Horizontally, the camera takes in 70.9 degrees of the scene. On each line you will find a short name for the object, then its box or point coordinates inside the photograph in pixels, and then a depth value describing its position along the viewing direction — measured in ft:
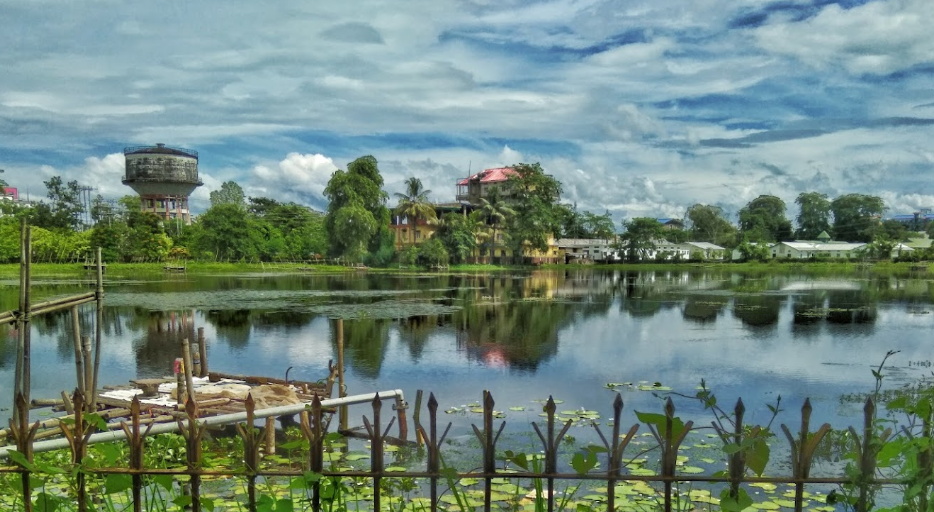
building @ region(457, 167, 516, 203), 282.89
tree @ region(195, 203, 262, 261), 236.02
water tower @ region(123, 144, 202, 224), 326.85
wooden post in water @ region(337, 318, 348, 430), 34.58
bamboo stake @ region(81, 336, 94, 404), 32.89
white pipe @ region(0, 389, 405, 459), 16.99
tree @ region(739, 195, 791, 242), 335.88
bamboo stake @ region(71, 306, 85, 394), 32.89
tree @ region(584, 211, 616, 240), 292.20
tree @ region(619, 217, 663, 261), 277.85
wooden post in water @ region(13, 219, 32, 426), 21.39
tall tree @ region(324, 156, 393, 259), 210.79
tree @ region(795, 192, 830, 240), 358.23
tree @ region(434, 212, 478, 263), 235.20
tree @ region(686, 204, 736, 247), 350.64
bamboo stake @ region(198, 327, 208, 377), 44.14
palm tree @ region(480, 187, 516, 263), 240.57
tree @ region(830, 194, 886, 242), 335.88
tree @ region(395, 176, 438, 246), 235.20
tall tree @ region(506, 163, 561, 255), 241.96
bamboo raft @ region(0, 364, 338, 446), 32.27
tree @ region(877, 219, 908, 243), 300.81
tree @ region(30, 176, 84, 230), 240.32
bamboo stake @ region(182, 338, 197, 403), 31.55
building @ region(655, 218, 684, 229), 386.32
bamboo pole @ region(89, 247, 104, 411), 29.73
